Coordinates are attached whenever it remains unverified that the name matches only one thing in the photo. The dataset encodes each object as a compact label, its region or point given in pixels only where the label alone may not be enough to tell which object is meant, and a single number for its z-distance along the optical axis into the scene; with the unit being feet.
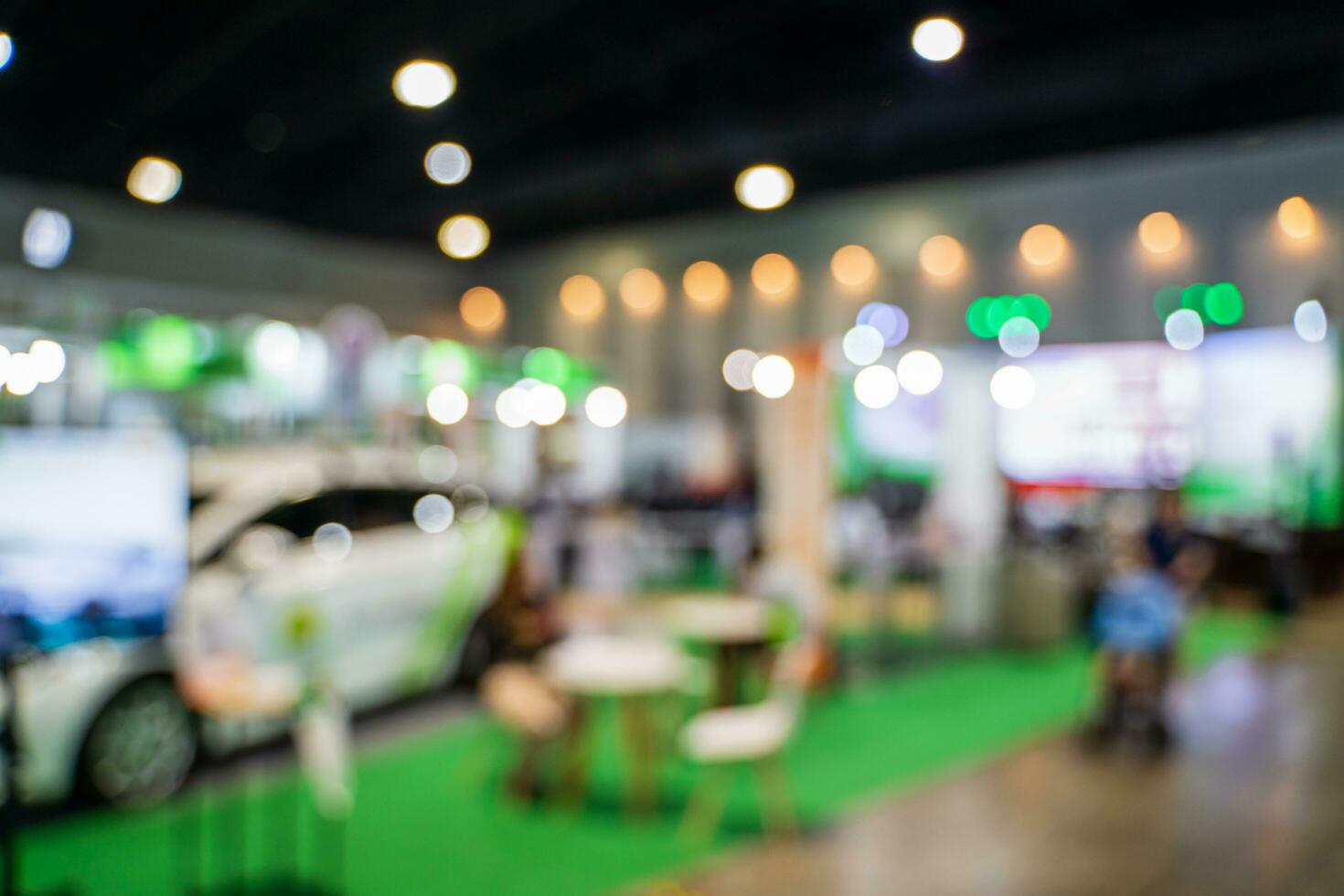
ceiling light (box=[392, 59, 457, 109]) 15.07
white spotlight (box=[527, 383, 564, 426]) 37.17
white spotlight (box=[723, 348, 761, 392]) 36.52
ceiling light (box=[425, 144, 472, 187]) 29.18
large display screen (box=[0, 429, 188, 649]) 7.58
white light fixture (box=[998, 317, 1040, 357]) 25.77
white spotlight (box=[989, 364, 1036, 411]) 24.75
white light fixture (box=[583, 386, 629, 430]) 40.11
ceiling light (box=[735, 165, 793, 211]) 21.08
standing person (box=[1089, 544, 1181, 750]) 17.89
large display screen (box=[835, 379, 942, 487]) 31.26
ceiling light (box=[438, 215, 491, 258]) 38.50
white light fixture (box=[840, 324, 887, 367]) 32.42
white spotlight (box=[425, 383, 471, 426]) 32.22
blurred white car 12.92
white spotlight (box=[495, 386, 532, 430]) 35.70
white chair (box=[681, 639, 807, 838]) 13.17
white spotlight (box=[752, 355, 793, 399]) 21.76
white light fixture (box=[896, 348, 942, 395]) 29.55
